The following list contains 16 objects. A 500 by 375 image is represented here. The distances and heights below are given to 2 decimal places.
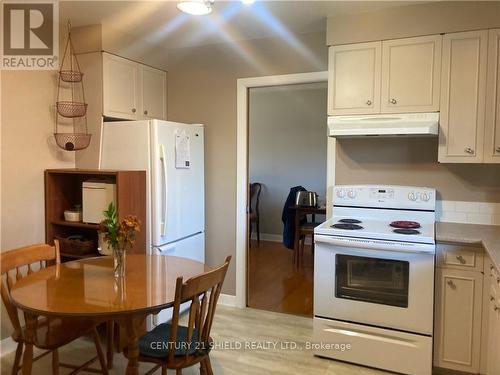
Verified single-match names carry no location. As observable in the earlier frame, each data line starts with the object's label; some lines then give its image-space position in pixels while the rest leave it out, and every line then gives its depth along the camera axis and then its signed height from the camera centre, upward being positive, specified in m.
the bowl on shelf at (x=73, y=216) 3.09 -0.38
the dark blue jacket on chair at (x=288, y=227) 5.24 -0.78
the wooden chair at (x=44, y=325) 2.02 -0.88
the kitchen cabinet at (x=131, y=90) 3.22 +0.67
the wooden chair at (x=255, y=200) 6.45 -0.54
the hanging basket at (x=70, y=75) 3.05 +0.70
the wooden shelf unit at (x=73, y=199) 2.91 -0.25
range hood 2.62 +0.29
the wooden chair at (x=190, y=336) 1.80 -0.85
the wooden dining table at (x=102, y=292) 1.71 -0.60
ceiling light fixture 2.06 +0.85
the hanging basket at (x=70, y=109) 3.04 +0.44
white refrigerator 3.08 +0.00
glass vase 2.06 -0.49
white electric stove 2.46 -0.79
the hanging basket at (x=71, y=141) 3.05 +0.20
